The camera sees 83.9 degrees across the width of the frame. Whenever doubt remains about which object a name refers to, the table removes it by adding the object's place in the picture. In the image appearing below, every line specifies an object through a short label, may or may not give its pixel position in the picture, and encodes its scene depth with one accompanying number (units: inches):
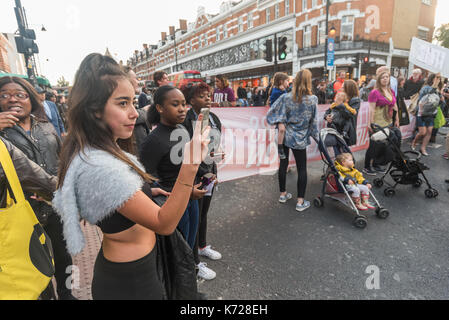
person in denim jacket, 150.9
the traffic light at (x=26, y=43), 349.4
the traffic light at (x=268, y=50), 431.8
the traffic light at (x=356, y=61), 853.2
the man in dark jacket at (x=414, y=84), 314.7
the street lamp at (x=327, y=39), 625.7
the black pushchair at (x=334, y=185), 143.5
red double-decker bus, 1149.5
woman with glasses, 79.4
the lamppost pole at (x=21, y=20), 348.8
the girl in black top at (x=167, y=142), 86.7
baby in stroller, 147.3
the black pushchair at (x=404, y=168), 171.9
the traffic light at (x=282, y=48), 394.6
